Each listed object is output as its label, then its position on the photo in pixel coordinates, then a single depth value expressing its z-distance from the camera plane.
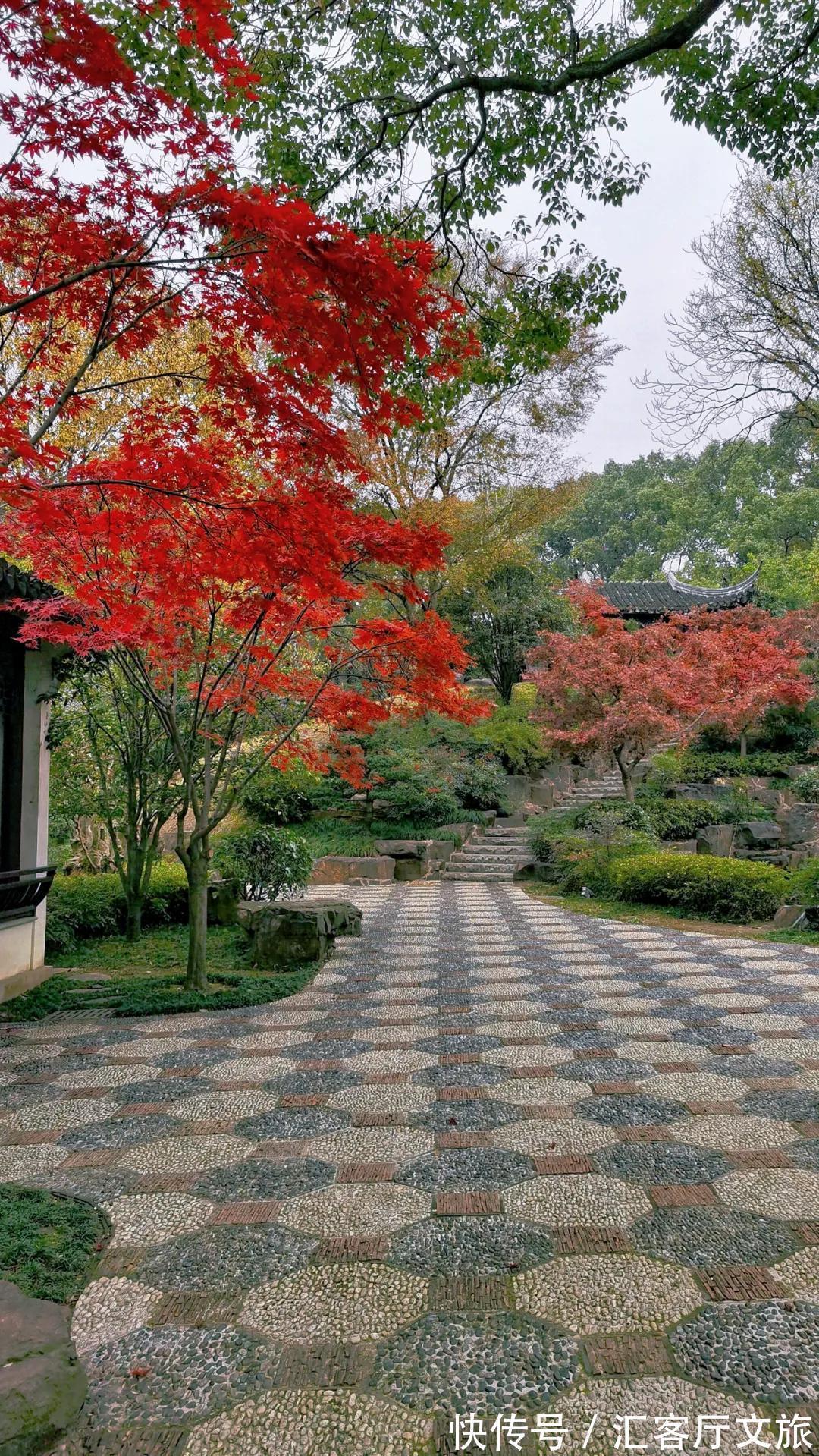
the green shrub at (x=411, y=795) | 11.05
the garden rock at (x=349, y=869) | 10.27
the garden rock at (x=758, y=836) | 10.95
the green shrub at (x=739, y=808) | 11.25
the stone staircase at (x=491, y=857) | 10.36
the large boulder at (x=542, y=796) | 12.99
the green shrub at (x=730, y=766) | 13.44
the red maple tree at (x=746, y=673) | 10.88
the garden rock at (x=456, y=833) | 11.08
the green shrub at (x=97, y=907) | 5.71
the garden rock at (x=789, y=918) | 6.36
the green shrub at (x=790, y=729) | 14.44
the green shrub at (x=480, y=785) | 11.89
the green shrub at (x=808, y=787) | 12.04
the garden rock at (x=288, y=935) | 5.24
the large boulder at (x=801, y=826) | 11.14
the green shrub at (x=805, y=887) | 6.63
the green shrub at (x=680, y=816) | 10.27
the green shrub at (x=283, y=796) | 9.41
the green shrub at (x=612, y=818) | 9.28
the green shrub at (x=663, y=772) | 12.04
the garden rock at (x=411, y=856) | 10.50
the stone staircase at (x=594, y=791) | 13.58
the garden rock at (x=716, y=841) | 10.55
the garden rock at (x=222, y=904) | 6.72
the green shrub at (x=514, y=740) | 12.69
